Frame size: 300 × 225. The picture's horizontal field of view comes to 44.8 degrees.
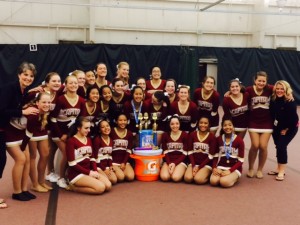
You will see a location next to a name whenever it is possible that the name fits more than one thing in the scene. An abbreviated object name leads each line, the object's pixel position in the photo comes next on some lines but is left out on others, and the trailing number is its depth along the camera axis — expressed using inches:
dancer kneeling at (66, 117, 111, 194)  150.1
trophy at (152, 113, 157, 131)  180.5
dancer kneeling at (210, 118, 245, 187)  164.2
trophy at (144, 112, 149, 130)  181.4
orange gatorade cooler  172.4
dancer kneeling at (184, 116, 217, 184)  169.5
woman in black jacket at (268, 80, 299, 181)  172.4
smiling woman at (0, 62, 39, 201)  133.7
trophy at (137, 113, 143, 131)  180.5
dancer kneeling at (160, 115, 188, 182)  175.0
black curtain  441.1
